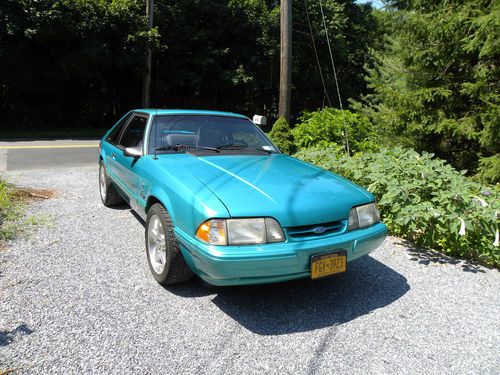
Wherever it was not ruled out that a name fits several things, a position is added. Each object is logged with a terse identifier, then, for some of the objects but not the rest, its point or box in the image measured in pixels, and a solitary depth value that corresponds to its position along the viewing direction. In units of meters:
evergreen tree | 5.74
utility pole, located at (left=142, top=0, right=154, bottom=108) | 17.31
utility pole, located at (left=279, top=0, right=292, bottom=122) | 8.91
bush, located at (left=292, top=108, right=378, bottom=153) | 7.72
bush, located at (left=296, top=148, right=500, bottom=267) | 3.74
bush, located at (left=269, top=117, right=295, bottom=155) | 8.38
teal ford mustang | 2.52
